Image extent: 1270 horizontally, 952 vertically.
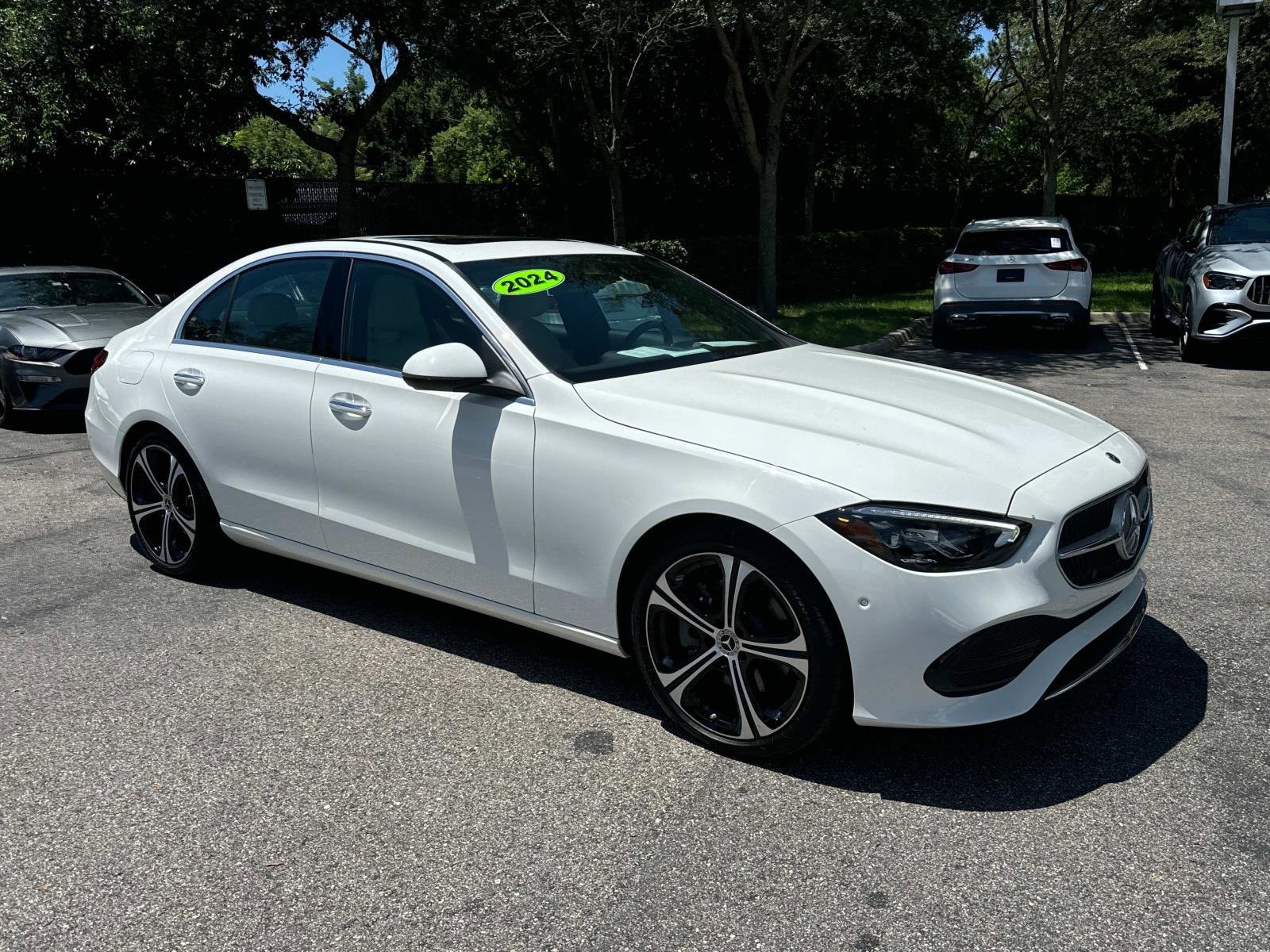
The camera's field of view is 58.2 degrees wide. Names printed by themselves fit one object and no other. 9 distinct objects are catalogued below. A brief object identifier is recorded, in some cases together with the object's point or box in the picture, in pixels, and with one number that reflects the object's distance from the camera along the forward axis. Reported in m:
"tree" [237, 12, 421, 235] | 16.19
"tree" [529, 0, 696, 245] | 17.89
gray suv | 11.81
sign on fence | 17.53
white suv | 13.55
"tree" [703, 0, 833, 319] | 15.47
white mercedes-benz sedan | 3.30
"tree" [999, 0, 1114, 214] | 24.44
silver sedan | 9.58
